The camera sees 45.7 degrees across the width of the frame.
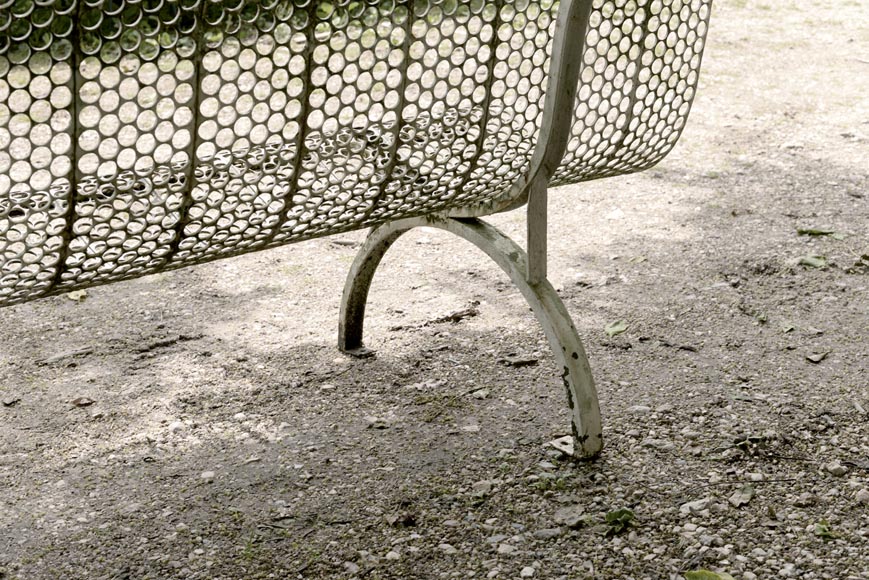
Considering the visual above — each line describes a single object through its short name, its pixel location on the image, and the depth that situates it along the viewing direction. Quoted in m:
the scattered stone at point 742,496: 2.25
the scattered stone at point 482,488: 2.30
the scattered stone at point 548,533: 2.14
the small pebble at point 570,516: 2.18
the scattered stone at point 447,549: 2.10
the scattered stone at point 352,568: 2.05
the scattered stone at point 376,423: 2.59
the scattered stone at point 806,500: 2.25
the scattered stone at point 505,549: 2.10
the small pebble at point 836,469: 2.36
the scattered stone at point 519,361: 2.89
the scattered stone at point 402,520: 2.19
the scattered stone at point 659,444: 2.47
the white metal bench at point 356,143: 1.56
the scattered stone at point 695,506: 2.22
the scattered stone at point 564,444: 2.41
